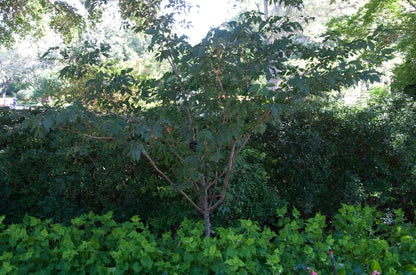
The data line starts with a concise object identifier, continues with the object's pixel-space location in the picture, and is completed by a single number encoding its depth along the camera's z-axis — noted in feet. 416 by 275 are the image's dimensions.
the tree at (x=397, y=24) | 19.47
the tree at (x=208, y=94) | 7.59
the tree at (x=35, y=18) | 25.22
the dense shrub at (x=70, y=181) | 12.47
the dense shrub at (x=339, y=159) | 13.21
